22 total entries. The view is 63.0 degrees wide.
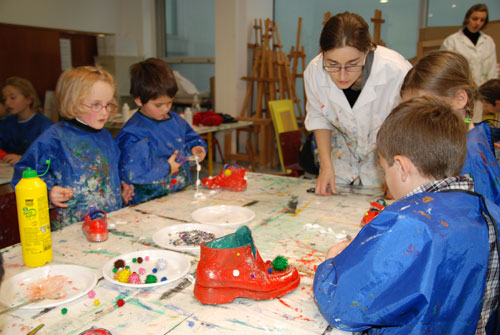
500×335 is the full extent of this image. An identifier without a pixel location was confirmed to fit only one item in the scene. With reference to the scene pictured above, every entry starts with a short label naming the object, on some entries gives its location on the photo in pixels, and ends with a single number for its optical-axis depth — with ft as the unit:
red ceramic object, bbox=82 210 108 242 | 5.00
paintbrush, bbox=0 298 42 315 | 3.54
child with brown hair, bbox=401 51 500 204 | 5.41
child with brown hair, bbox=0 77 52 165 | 12.73
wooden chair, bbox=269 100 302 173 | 16.38
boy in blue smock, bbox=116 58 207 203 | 7.73
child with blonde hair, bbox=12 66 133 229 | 6.55
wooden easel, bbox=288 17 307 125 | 22.77
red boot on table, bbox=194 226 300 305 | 3.69
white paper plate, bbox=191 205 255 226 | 5.78
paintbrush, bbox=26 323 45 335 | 3.22
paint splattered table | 3.38
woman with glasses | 6.59
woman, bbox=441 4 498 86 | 16.65
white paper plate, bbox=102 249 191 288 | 4.11
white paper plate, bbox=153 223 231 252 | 4.83
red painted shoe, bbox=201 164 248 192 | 7.38
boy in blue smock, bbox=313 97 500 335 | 3.17
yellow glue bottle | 4.21
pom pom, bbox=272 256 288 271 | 3.98
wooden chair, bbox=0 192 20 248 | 5.64
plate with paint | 3.69
